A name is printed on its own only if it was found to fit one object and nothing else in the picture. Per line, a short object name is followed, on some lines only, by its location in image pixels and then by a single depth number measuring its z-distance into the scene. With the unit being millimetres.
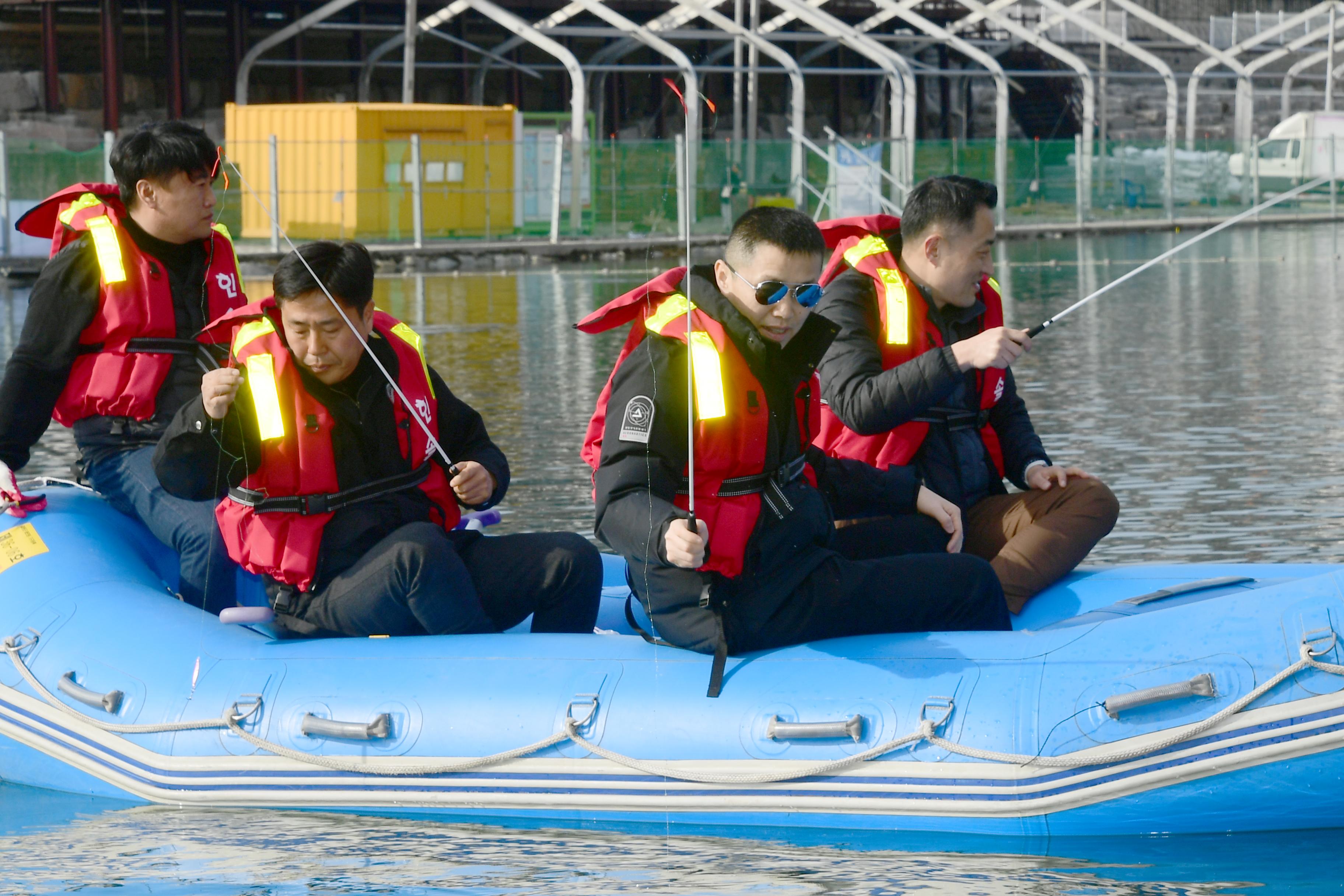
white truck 60031
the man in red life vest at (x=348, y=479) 8312
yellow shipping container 44562
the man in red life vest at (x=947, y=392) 9117
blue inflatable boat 7473
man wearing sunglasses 7629
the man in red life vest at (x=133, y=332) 9555
